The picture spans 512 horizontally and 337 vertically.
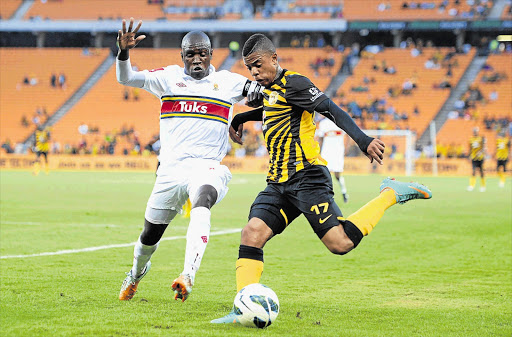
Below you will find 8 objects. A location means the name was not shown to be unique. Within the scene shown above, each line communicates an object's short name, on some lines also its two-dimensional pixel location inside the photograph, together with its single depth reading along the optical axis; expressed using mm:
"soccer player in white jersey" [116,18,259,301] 6215
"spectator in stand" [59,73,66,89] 51312
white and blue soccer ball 5191
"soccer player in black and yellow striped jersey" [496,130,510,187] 28797
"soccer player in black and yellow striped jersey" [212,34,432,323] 5590
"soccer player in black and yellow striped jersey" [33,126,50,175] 33906
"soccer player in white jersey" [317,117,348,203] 19078
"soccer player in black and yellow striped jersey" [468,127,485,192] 26281
